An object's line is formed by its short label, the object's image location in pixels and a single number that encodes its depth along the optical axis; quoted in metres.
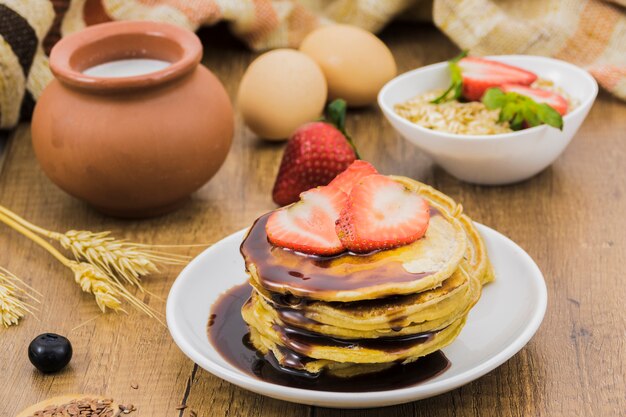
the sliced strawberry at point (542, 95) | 0.82
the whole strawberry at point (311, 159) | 0.80
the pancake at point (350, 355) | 0.66
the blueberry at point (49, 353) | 0.70
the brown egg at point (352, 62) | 0.90
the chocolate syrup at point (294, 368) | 0.67
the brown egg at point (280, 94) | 0.87
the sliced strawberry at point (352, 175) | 0.70
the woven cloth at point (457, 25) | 0.89
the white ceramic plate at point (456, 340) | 0.65
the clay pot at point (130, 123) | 0.78
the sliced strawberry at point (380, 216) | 0.67
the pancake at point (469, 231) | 0.71
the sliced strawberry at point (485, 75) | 0.83
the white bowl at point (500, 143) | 0.80
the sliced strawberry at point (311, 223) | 0.67
